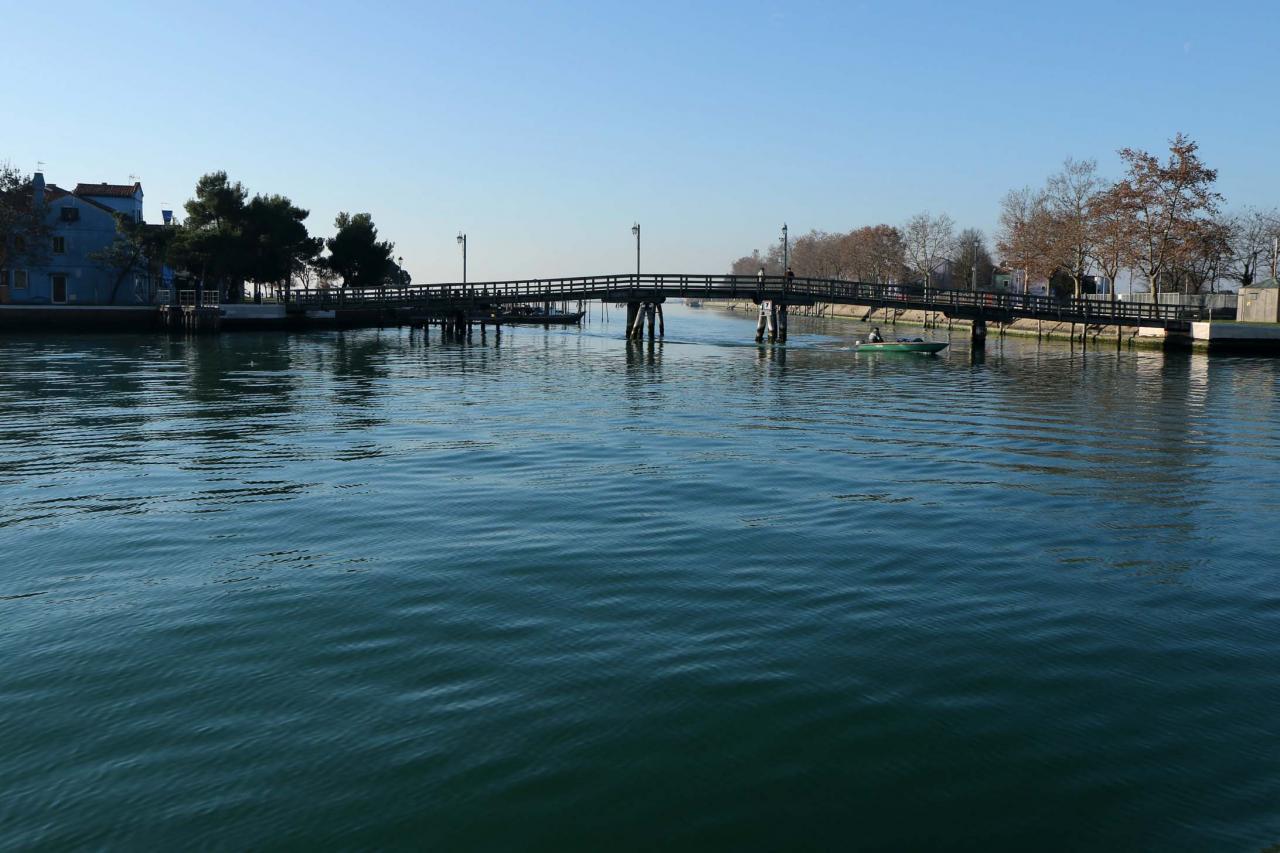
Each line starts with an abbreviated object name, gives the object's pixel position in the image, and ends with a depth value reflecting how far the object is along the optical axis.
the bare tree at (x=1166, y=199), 76.12
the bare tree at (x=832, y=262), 189.88
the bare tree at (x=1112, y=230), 79.19
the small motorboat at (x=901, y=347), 58.62
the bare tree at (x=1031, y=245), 96.00
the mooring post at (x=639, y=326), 73.88
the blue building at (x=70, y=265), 79.56
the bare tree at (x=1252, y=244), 116.31
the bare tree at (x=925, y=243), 147.25
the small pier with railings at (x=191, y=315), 73.56
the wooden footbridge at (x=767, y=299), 65.44
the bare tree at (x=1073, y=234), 88.12
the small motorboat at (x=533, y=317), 110.12
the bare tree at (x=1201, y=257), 77.06
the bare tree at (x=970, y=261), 153.38
